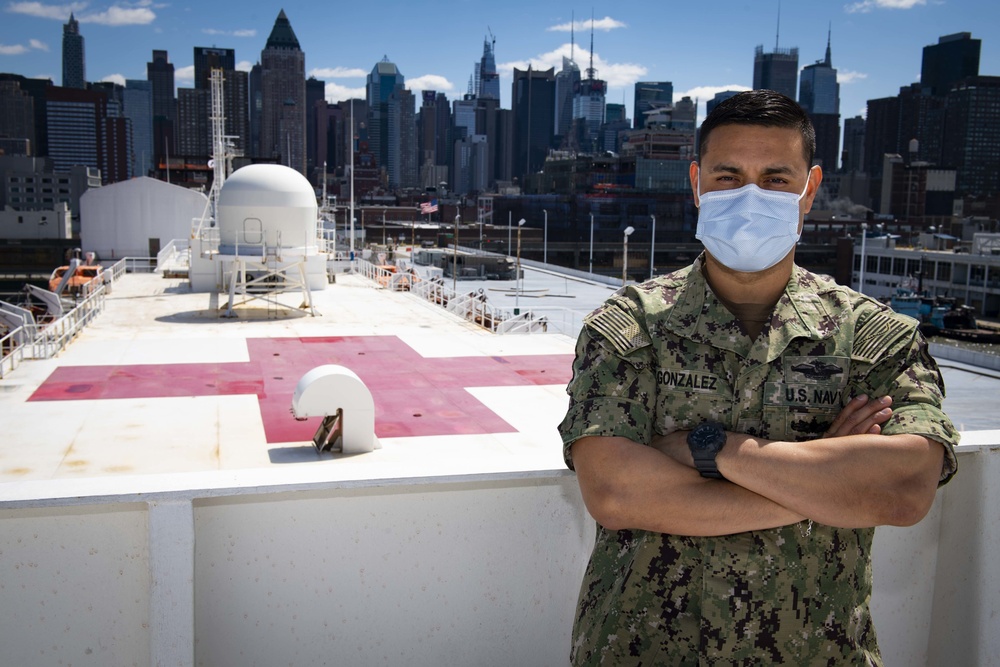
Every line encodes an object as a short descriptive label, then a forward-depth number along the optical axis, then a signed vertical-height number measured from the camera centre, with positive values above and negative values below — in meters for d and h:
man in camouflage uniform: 2.87 -0.80
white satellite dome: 32.94 -0.35
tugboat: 71.25 -8.35
